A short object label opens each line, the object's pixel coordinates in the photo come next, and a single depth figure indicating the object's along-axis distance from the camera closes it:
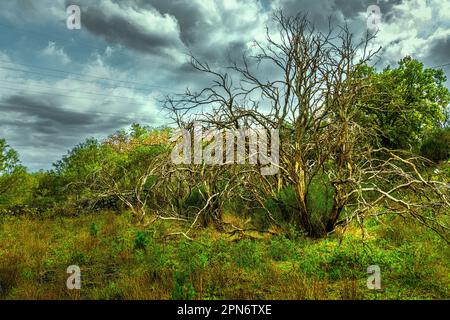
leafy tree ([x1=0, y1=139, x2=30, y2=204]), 23.31
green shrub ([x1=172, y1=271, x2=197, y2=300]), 4.41
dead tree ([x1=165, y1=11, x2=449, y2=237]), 8.70
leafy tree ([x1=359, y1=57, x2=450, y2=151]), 23.52
